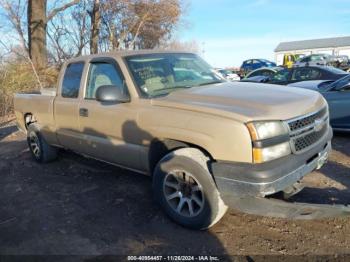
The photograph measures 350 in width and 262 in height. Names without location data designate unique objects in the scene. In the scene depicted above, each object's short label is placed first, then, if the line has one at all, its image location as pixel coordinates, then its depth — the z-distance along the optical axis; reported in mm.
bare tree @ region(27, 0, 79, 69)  17109
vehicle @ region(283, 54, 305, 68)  37434
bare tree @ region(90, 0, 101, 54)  24391
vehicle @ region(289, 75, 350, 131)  7281
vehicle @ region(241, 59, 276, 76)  34906
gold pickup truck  3461
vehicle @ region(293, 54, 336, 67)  31942
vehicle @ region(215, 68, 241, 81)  25683
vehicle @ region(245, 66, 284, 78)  17344
